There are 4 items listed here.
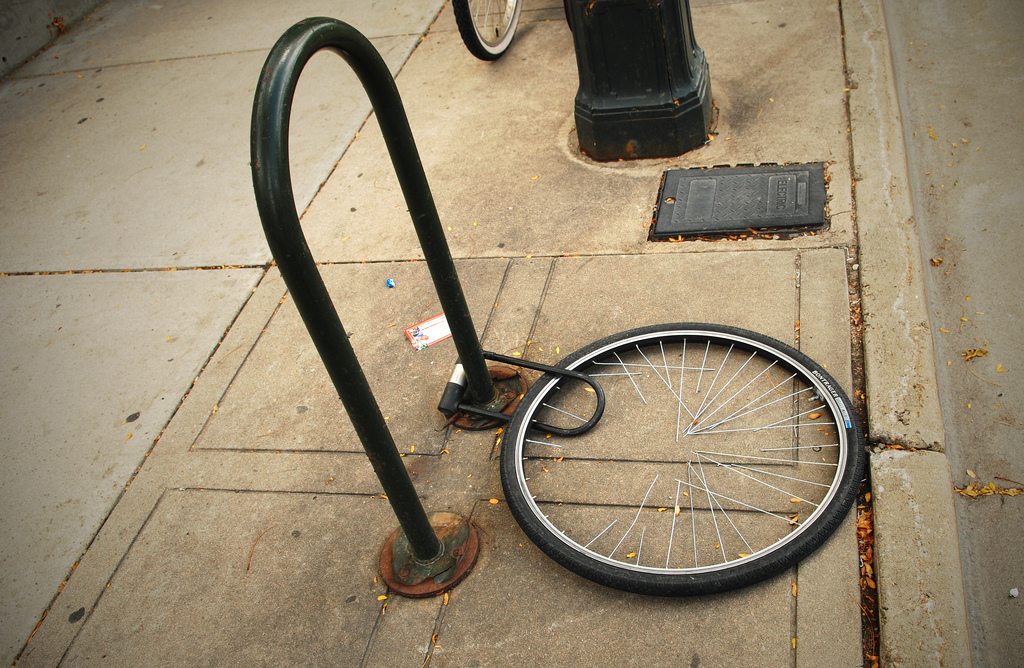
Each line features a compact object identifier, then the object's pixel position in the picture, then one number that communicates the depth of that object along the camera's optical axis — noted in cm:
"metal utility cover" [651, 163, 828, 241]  348
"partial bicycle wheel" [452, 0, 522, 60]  486
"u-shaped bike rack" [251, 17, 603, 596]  161
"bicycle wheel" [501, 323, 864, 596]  228
